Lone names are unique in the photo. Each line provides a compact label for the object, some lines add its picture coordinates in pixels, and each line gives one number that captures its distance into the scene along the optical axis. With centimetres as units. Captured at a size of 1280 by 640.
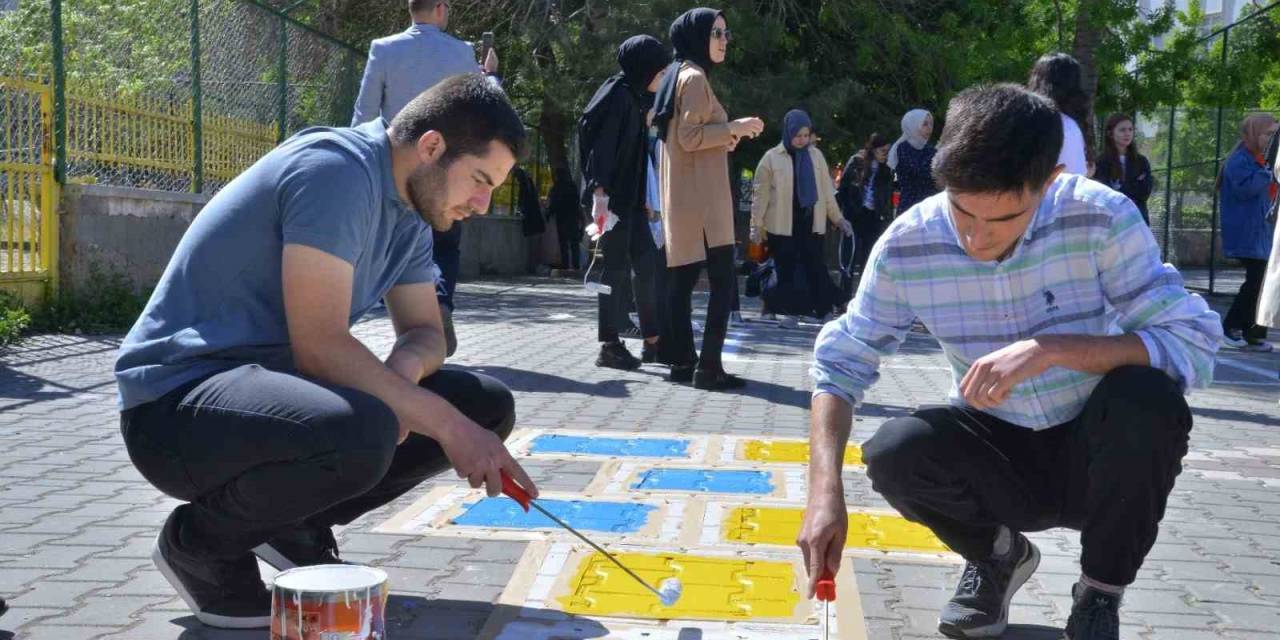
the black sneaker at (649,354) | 914
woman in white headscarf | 1085
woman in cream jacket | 1238
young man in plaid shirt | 303
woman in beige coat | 783
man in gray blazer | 769
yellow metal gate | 924
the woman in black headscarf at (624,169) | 855
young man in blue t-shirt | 315
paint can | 267
